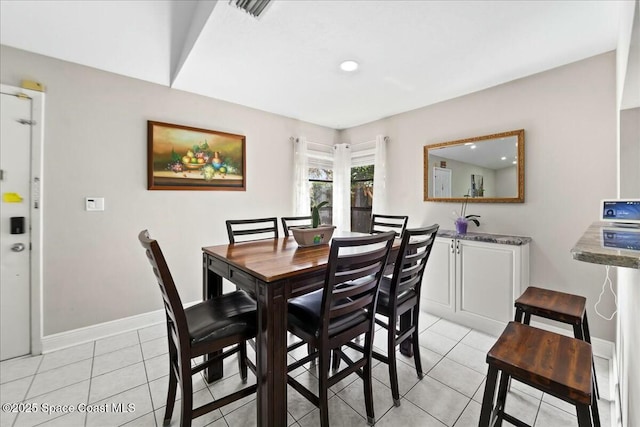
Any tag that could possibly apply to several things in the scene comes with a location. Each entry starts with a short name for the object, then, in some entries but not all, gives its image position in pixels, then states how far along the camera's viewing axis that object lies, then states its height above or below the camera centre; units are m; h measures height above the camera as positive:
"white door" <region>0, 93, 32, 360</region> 2.09 -0.13
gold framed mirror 2.64 +0.49
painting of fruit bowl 2.73 +0.60
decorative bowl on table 2.00 -0.17
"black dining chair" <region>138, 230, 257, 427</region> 1.26 -0.62
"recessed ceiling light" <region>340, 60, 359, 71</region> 2.32 +1.32
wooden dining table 1.31 -0.44
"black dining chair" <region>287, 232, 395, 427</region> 1.33 -0.59
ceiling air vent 1.64 +1.30
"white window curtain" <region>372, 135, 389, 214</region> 3.81 +0.56
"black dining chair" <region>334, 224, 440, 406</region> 1.63 -0.57
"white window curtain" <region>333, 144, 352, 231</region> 4.38 +0.43
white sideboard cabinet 2.43 -0.63
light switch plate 2.41 +0.07
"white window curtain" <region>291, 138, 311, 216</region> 3.89 +0.58
